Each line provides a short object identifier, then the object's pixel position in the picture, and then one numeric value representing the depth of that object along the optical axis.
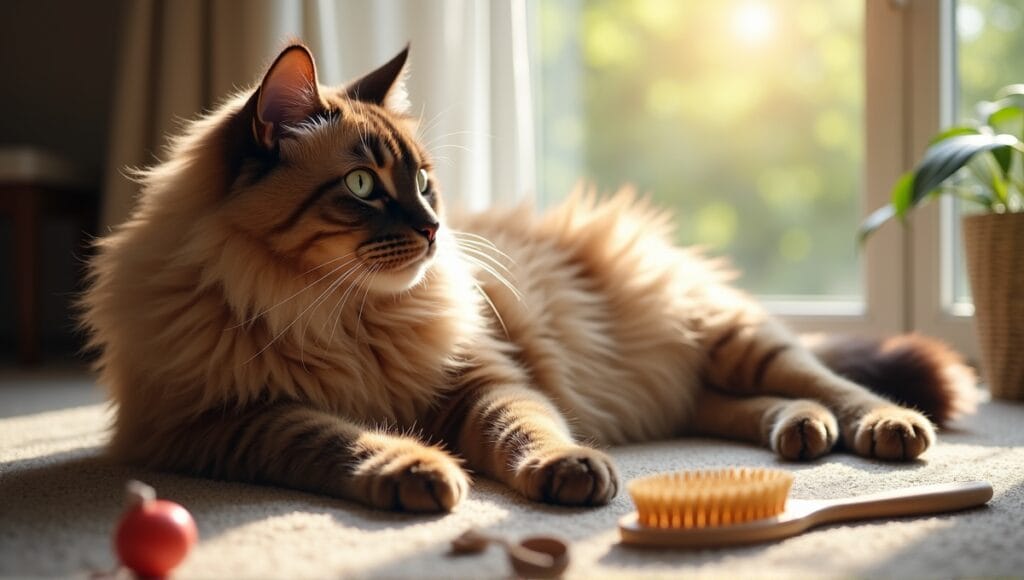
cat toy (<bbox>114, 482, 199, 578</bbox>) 0.97
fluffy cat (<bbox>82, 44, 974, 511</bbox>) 1.46
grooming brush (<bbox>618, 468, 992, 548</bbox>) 1.12
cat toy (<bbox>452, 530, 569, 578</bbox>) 0.98
